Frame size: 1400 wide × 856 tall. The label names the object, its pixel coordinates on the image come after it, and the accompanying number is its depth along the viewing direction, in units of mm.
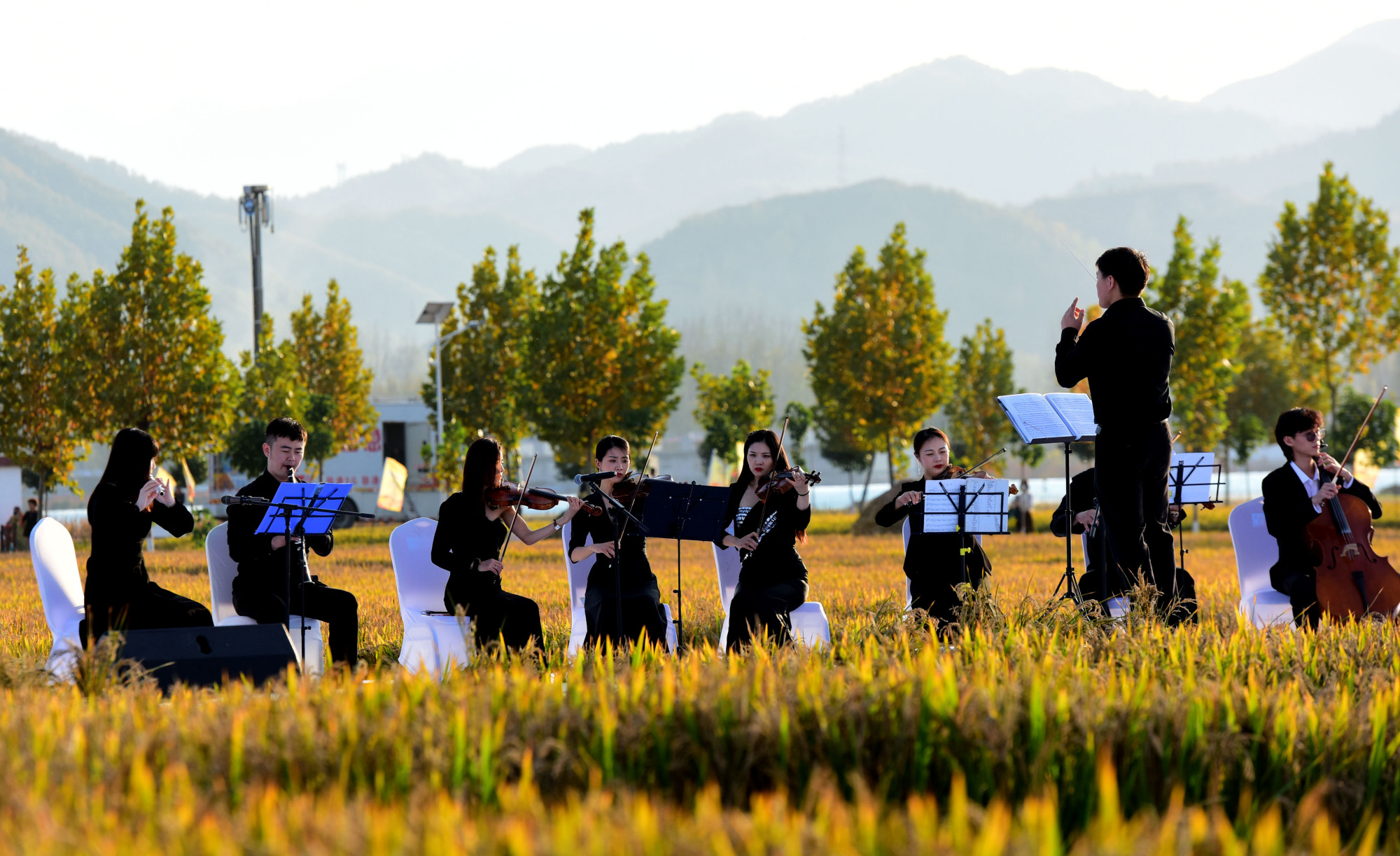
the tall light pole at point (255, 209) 66687
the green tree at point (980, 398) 87562
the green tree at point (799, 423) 92937
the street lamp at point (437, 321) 70875
